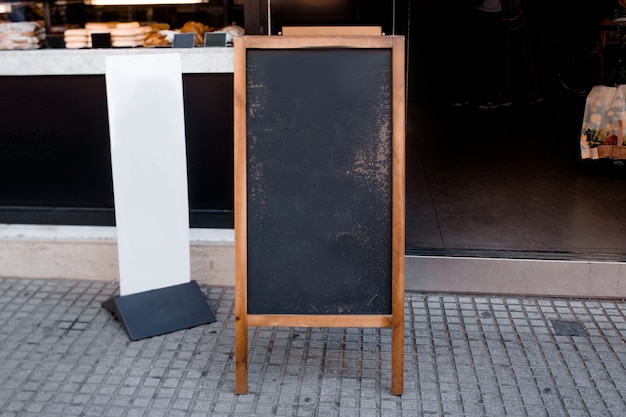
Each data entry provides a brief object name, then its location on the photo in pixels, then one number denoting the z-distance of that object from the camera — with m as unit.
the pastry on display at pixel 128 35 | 4.95
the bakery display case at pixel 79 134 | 4.62
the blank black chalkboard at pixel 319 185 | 3.34
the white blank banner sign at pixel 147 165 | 4.03
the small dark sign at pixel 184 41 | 4.61
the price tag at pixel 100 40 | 4.76
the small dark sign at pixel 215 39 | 4.61
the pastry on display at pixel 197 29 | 5.00
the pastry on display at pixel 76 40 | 4.88
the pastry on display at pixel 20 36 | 4.90
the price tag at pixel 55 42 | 4.80
